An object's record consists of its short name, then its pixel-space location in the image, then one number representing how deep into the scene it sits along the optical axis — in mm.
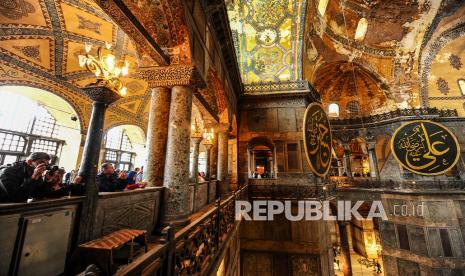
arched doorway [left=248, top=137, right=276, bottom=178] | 16328
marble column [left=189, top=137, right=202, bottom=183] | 6316
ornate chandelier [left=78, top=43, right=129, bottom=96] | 2336
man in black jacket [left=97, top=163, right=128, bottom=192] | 2941
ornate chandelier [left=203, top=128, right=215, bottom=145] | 7206
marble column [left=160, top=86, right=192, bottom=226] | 3262
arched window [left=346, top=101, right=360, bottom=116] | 15203
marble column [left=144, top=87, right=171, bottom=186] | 3490
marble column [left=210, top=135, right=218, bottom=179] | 8320
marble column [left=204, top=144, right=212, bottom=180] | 7790
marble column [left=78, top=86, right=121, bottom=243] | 1948
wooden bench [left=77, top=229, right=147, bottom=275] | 1762
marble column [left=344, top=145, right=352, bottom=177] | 14898
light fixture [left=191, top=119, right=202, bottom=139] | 6641
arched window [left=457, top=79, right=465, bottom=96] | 12266
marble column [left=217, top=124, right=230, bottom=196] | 7473
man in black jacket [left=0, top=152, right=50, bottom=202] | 1708
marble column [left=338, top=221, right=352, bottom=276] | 12266
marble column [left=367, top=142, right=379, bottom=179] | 13875
